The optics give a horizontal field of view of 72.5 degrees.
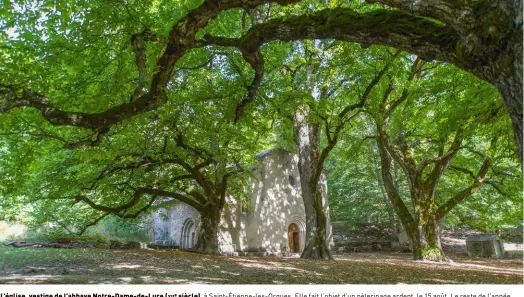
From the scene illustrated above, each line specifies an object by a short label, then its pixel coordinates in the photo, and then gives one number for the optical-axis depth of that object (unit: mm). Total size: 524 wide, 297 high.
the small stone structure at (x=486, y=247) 18859
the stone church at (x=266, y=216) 19672
